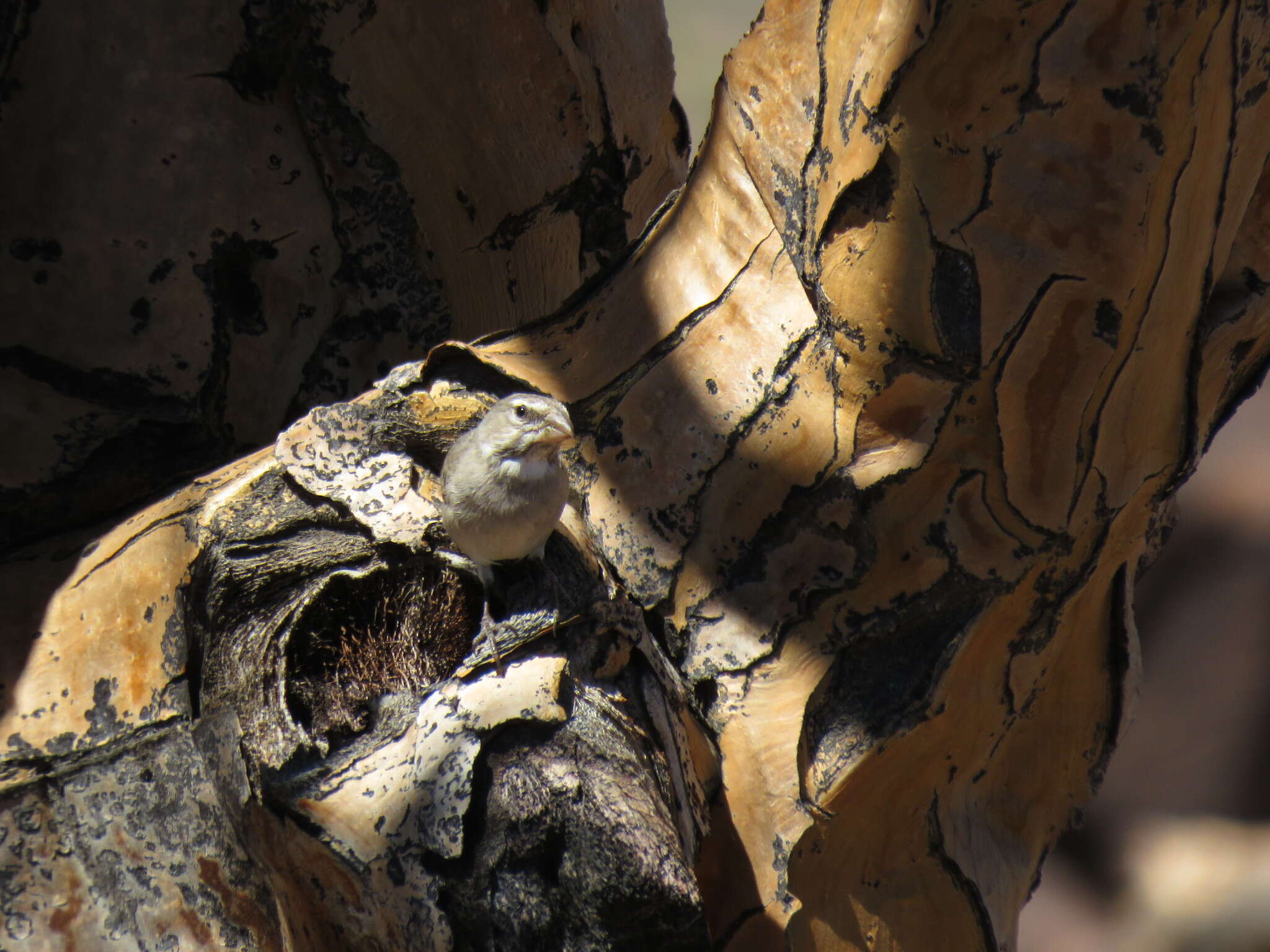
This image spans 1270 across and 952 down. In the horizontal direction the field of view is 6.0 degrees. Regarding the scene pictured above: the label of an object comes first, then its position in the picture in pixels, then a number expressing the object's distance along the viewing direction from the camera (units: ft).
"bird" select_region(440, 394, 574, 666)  16.78
